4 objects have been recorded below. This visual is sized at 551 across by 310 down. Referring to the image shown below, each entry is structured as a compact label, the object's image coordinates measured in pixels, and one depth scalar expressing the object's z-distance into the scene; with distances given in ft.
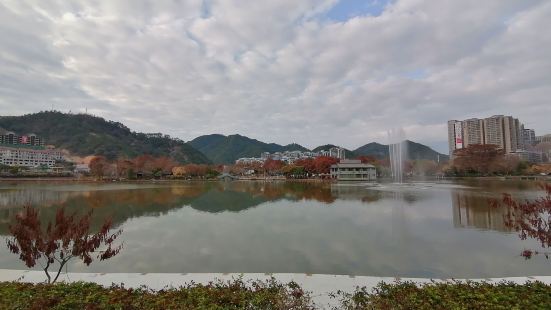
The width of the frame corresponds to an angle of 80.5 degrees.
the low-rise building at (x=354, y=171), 212.43
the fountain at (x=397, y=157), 166.91
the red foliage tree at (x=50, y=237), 17.12
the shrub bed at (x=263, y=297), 13.55
